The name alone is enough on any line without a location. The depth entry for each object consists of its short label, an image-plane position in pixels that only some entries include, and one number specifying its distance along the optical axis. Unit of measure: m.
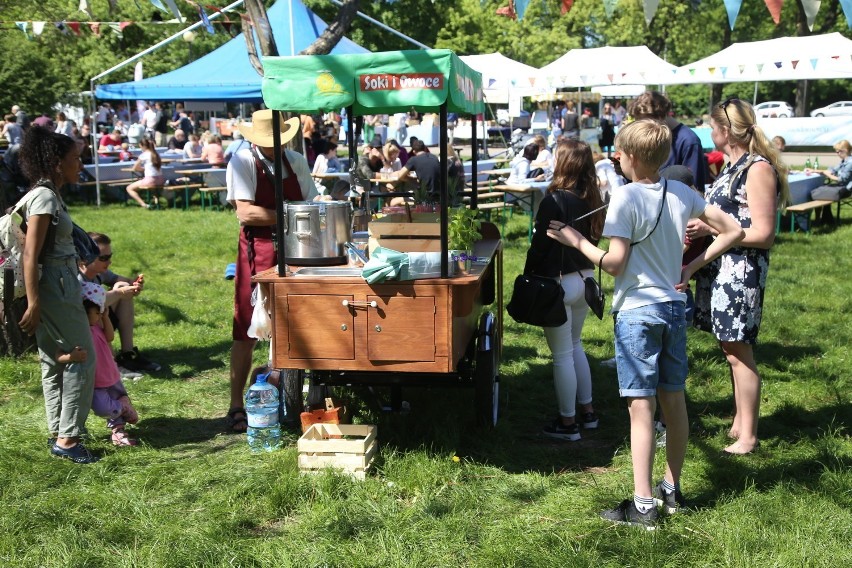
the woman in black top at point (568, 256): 4.58
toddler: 4.88
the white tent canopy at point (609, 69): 19.77
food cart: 3.90
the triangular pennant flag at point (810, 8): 4.25
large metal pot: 4.38
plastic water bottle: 4.63
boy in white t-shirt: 3.45
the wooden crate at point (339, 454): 4.27
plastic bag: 4.52
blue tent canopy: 15.08
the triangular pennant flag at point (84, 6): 7.26
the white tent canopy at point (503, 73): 20.39
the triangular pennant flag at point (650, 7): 4.46
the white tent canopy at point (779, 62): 16.89
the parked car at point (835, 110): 30.84
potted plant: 4.35
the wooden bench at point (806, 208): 11.73
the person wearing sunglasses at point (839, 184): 12.58
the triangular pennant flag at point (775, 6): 4.24
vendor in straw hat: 4.72
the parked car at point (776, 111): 35.31
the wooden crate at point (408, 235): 4.32
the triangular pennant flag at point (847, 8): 4.00
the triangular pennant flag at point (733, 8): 4.35
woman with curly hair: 4.17
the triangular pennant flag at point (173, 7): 6.10
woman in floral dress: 4.19
